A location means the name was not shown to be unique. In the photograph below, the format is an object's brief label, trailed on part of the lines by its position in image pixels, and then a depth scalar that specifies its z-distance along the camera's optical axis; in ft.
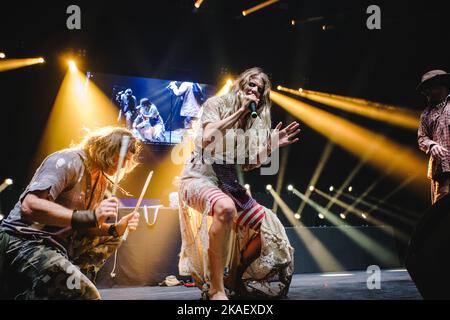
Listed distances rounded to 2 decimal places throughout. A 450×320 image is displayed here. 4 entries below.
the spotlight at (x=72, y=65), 21.02
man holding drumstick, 4.77
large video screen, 21.80
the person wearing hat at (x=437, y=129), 9.59
